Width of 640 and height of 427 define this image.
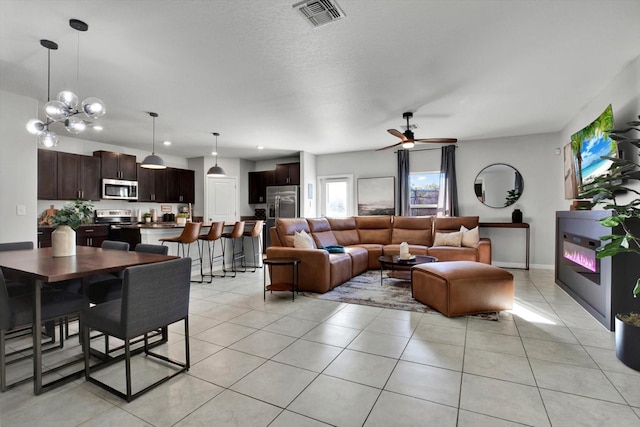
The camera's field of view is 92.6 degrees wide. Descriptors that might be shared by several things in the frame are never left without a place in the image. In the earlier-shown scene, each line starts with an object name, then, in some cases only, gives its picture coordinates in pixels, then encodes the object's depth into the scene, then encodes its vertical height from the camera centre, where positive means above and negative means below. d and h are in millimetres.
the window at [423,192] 6980 +477
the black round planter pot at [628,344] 2217 -977
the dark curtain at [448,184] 6629 +631
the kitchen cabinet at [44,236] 5180 -399
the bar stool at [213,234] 5242 -365
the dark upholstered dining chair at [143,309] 1874 -644
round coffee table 4385 -720
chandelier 2539 +889
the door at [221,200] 8445 +365
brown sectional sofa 4434 -572
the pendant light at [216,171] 6289 +862
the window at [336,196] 7930 +452
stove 6551 -76
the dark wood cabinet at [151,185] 7235 +687
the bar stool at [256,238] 6016 -515
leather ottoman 3293 -838
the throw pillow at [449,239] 5742 -495
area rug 3699 -1125
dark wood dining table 1863 -361
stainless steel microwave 6438 +518
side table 4031 -934
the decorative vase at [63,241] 2547 -240
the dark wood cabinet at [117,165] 6438 +1045
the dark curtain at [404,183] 7117 +699
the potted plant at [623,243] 2223 -218
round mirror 6215 +577
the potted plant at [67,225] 2557 -105
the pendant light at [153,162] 5184 +863
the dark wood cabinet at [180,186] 7875 +721
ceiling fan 4555 +1161
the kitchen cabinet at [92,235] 5715 -421
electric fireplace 2836 -601
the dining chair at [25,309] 1964 -662
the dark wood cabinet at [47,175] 5430 +693
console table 5859 -246
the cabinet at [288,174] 8102 +1060
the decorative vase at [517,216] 6047 -57
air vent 2188 +1502
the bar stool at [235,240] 5641 -557
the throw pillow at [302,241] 4762 -439
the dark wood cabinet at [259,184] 8664 +832
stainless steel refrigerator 8005 +286
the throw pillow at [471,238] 5578 -459
